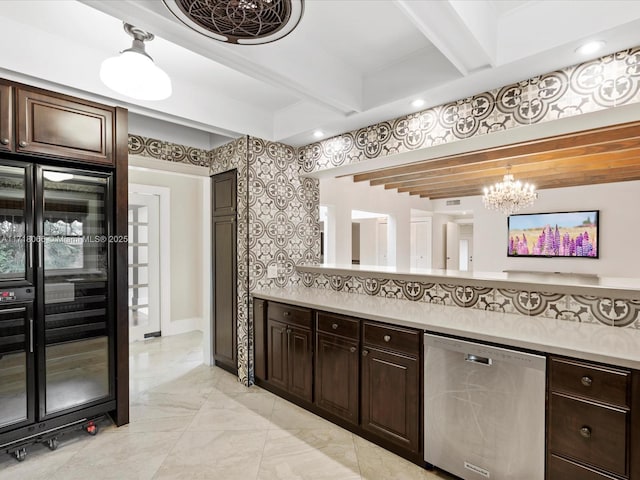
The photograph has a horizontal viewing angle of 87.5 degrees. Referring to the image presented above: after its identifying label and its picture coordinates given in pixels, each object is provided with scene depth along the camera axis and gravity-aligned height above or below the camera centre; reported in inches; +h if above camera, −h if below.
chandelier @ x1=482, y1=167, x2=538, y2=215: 180.9 +22.8
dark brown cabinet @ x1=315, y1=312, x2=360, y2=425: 91.9 -37.1
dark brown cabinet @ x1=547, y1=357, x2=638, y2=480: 55.4 -32.1
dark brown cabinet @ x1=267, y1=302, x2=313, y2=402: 104.5 -37.5
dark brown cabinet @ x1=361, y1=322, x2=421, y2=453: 79.7 -37.1
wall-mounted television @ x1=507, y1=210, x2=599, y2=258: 221.8 +1.9
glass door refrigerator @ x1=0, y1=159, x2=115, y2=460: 80.4 -16.7
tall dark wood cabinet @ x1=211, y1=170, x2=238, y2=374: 132.7 -13.1
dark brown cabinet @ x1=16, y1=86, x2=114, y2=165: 80.0 +27.9
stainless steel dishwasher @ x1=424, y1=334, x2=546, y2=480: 63.7 -35.9
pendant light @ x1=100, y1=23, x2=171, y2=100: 67.5 +32.8
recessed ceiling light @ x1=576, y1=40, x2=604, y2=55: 64.3 +37.2
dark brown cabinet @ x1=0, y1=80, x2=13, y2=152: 76.9 +27.4
